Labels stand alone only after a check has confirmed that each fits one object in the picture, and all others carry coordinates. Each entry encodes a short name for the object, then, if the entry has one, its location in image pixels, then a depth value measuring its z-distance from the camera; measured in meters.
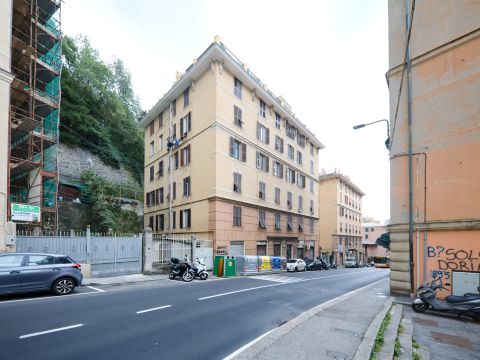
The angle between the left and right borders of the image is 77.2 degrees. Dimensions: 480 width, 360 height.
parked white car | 28.22
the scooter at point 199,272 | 17.44
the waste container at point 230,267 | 20.39
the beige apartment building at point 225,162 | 24.58
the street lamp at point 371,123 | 14.08
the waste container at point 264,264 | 23.02
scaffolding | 20.30
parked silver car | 10.05
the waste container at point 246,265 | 21.28
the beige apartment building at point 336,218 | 53.34
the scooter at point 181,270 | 16.44
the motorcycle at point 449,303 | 8.33
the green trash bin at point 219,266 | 20.33
